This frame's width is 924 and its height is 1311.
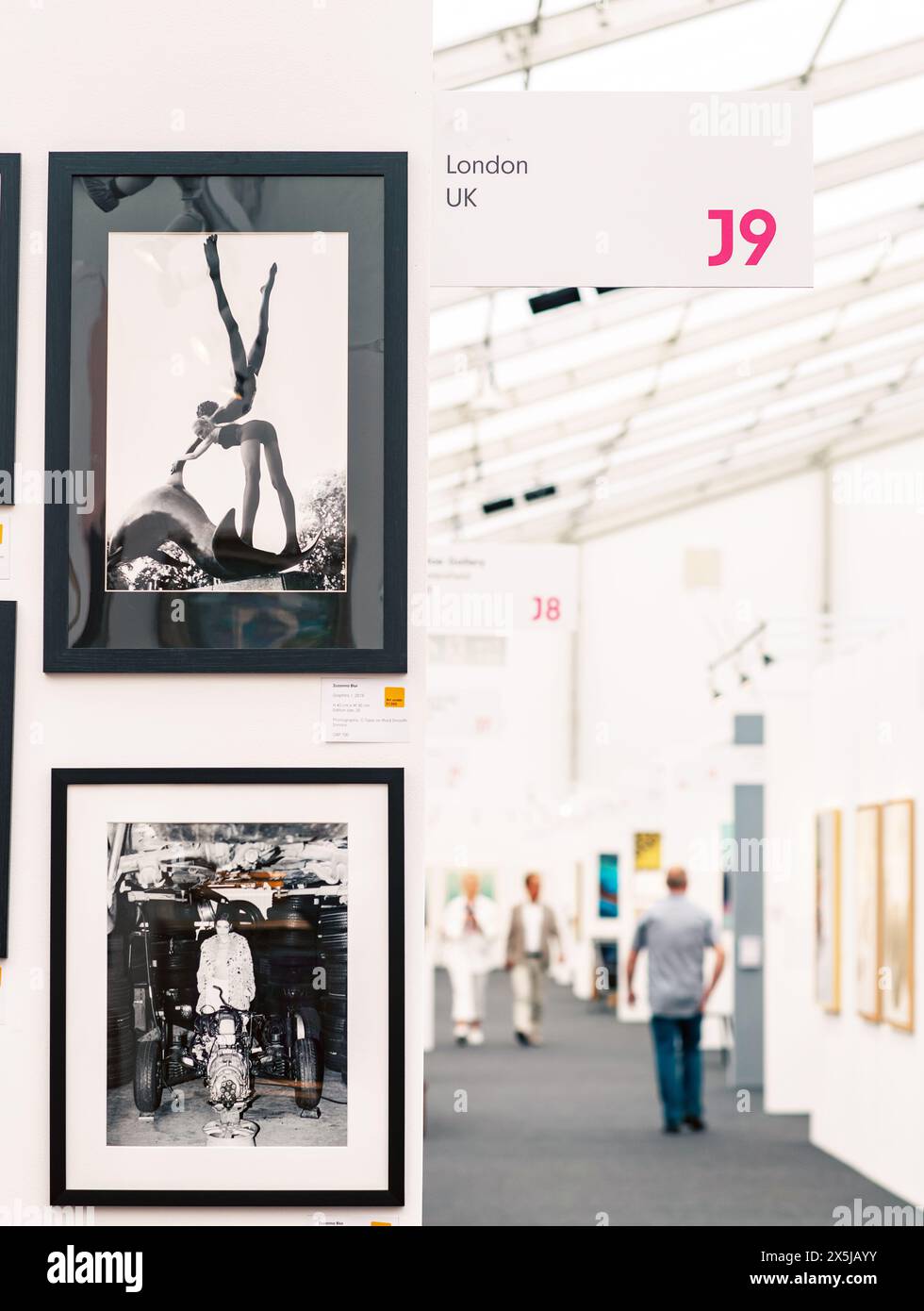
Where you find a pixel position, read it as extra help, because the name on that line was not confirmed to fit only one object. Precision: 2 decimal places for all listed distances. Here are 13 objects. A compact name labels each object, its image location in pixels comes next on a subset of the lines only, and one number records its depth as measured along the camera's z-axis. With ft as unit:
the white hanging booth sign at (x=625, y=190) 9.67
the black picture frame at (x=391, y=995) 8.01
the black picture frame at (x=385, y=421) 8.06
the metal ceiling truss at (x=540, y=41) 28.30
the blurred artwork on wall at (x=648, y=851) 65.16
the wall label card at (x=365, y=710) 8.06
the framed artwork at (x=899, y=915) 26.32
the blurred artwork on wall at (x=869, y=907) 28.58
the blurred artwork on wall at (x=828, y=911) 31.86
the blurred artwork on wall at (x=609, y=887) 68.90
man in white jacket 51.80
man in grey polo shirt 33.22
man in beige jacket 52.16
